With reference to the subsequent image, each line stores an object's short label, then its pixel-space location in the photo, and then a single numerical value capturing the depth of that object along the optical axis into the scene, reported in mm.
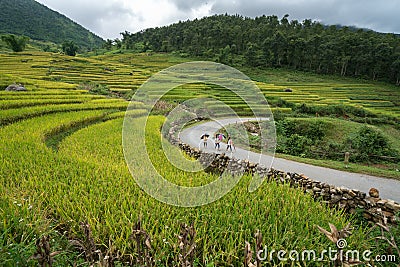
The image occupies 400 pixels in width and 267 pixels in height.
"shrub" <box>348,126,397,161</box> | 11961
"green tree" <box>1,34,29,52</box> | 46794
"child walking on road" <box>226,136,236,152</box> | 11281
